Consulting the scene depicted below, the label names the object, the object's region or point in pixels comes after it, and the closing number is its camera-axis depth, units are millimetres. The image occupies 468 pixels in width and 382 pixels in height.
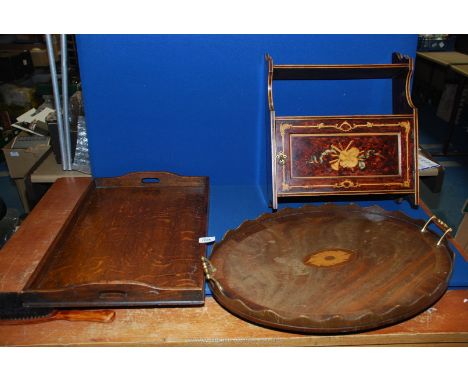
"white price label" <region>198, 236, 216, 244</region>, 1174
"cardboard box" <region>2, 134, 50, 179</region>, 2328
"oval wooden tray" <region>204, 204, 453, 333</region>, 919
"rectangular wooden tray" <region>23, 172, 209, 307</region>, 996
